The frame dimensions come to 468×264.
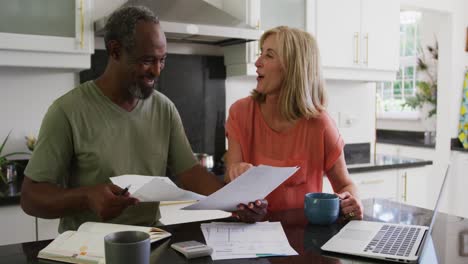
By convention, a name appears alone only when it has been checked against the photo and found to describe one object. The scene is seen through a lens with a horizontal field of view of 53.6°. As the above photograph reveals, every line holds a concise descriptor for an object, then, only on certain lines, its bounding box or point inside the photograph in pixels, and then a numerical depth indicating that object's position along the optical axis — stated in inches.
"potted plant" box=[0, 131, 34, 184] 89.4
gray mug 32.6
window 224.5
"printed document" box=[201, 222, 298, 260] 41.4
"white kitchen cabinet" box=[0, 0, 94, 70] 84.6
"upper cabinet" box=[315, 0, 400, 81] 122.4
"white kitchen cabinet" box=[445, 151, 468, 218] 160.2
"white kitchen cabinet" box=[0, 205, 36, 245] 82.0
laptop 40.8
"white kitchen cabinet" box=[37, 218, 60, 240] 85.5
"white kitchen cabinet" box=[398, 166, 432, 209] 131.6
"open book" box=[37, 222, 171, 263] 38.8
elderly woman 63.4
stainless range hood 93.9
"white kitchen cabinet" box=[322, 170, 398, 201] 123.0
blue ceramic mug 50.3
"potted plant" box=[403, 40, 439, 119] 205.3
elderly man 50.6
